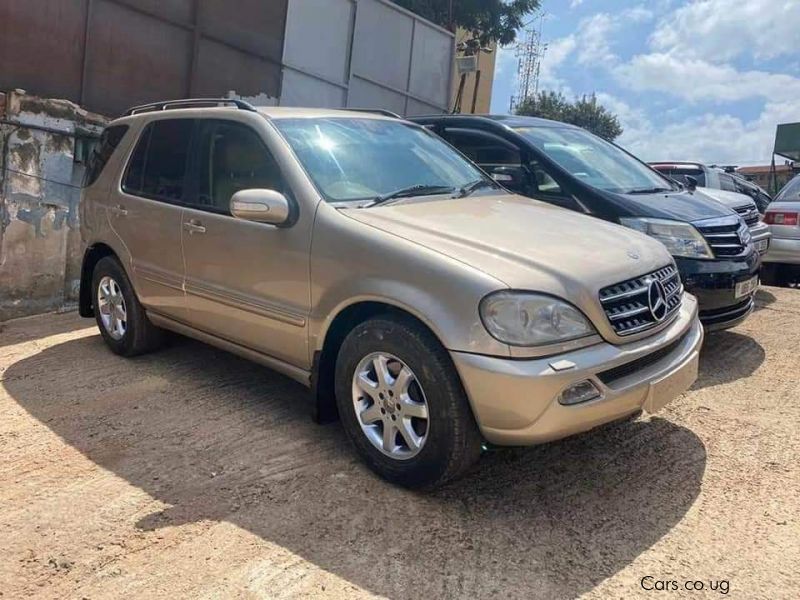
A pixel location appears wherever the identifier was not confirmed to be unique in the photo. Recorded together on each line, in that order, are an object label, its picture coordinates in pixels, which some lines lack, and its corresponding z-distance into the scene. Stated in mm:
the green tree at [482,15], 15719
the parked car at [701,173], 10836
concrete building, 6605
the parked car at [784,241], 7773
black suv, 4812
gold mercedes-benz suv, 2852
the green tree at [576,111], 39250
